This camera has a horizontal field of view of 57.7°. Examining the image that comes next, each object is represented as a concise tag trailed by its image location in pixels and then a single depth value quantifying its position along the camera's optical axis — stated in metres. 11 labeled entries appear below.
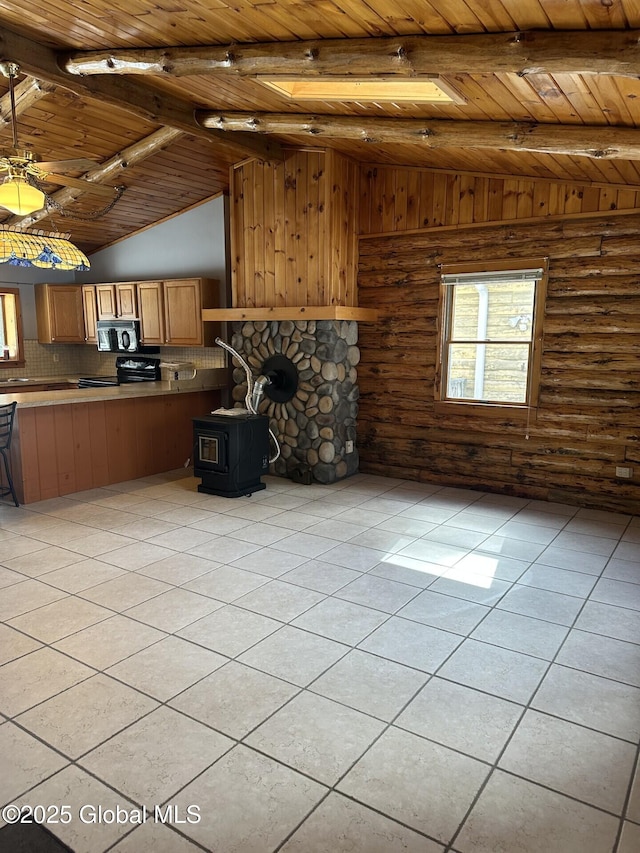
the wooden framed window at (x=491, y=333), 5.22
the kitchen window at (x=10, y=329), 8.00
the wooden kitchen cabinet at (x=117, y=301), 7.50
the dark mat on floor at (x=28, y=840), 1.71
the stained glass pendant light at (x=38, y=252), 4.33
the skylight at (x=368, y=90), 3.51
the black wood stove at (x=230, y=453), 5.36
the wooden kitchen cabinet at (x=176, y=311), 6.85
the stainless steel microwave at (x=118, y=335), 7.47
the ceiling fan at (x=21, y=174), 3.68
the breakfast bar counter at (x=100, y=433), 5.15
